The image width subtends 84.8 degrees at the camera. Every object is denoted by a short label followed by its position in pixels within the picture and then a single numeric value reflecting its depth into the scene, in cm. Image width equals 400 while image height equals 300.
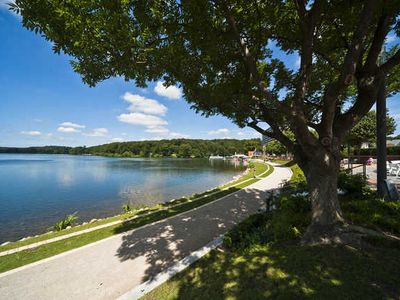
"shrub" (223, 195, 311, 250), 540
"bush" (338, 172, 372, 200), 808
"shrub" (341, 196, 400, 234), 514
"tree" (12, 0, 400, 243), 379
